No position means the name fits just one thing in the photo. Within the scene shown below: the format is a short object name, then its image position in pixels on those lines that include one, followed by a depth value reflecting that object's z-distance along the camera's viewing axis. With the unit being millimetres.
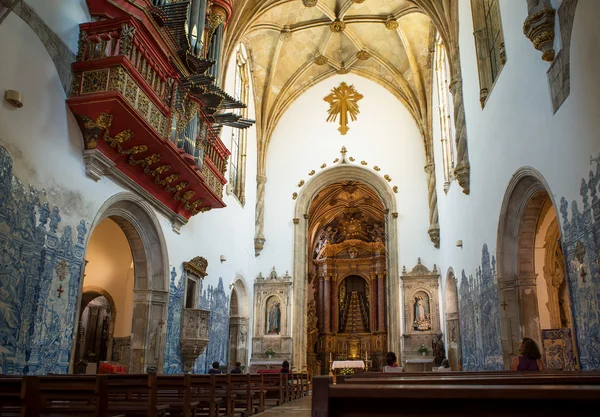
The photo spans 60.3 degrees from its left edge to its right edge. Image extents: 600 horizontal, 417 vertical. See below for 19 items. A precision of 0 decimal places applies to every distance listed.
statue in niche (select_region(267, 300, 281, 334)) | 18969
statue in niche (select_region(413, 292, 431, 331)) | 18375
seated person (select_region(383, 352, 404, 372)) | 8875
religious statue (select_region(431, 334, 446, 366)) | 17078
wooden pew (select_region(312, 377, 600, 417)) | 1712
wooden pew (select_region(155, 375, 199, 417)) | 5363
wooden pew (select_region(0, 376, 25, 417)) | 3582
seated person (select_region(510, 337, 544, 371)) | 6656
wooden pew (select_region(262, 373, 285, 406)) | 10312
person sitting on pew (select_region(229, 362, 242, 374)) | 12605
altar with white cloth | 19109
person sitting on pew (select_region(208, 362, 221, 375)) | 11080
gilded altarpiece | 30688
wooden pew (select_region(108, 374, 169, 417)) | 4359
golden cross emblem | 21031
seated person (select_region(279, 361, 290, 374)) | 13141
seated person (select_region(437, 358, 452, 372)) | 11534
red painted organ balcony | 8078
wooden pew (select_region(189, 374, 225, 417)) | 6160
